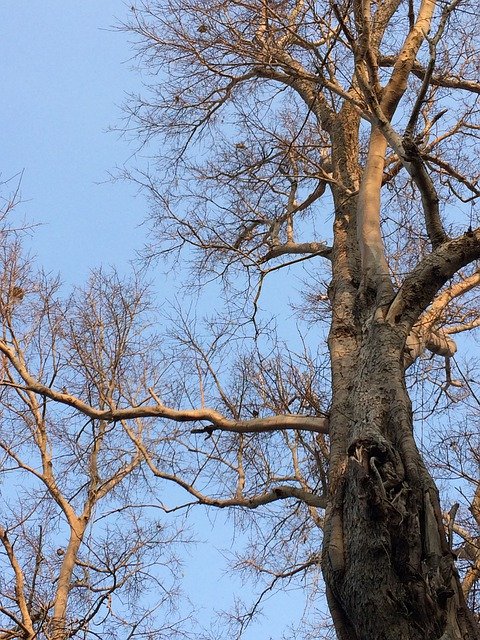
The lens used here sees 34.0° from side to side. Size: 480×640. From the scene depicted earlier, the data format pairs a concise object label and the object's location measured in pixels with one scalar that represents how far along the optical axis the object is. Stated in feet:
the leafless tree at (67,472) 22.21
